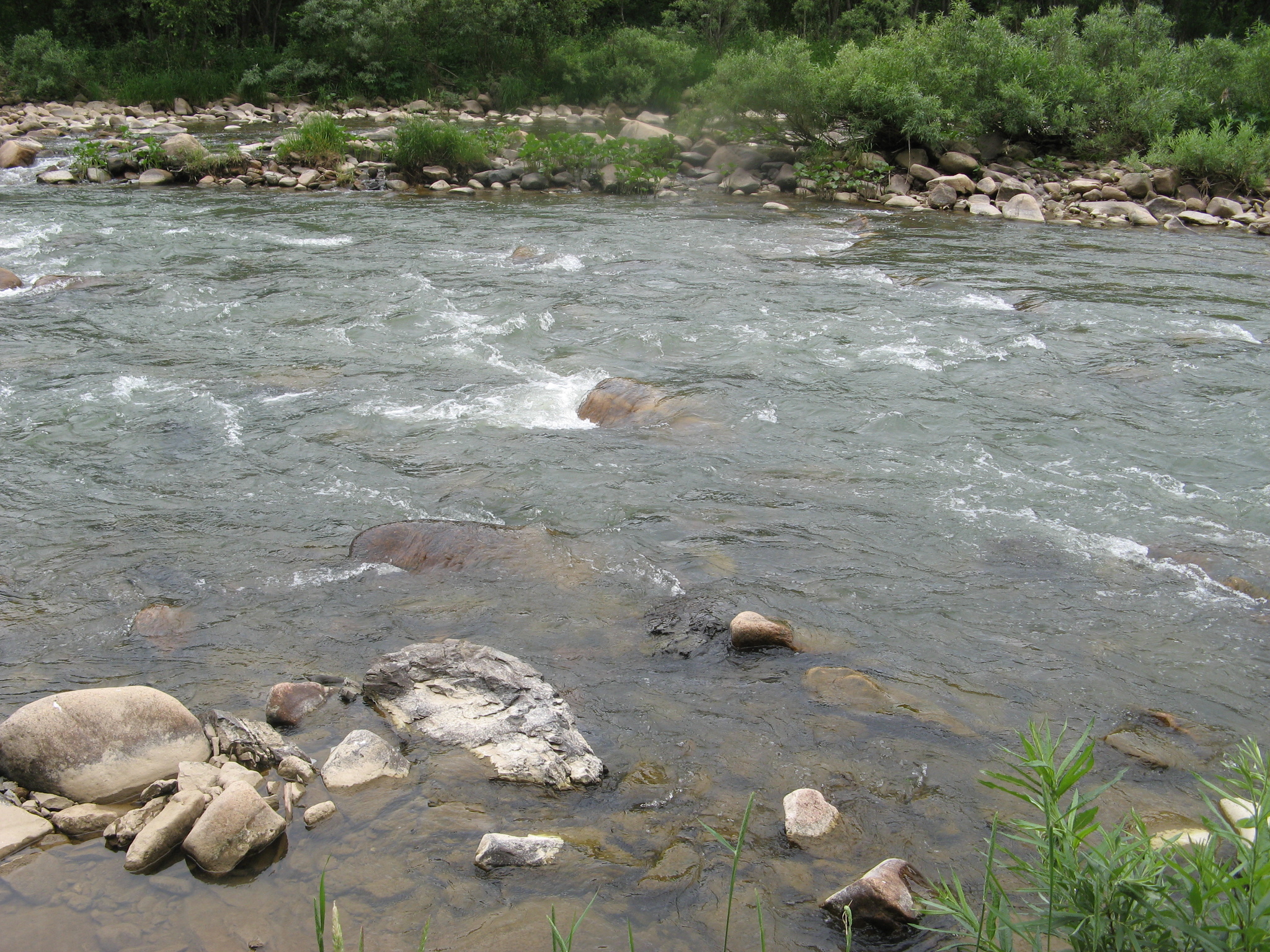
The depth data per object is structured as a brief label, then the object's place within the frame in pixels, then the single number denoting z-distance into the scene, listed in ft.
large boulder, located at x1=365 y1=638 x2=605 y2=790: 12.91
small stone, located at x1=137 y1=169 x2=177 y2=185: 62.13
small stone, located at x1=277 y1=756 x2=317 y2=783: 12.60
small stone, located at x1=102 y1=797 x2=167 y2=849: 11.36
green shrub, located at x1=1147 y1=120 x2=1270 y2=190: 59.26
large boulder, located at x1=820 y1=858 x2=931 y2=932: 10.21
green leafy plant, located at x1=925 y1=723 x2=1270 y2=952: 6.57
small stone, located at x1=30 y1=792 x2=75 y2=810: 12.06
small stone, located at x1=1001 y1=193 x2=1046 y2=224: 56.70
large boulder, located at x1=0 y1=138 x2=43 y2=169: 64.95
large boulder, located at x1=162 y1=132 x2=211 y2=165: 63.41
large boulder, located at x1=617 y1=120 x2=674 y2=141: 76.28
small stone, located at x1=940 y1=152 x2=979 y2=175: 64.03
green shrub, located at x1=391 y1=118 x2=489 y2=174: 67.10
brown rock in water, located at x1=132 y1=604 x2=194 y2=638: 16.08
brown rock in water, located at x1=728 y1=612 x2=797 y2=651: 15.89
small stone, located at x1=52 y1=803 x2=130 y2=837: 11.64
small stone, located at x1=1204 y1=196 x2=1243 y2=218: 55.98
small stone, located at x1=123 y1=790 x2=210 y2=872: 11.02
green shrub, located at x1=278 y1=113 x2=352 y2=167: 67.72
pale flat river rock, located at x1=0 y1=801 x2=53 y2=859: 11.18
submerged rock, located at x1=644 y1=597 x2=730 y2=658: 15.99
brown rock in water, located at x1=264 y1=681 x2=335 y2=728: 13.82
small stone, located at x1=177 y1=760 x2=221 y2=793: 11.99
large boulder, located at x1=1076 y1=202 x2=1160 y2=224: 56.24
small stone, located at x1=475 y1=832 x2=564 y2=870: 11.19
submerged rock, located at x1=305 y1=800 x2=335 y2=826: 11.86
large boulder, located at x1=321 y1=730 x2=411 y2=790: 12.57
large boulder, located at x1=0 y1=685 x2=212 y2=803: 12.37
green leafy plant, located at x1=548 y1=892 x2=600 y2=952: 6.80
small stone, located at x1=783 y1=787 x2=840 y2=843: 11.73
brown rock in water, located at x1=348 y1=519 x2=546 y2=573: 18.44
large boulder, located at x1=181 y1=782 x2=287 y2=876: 11.02
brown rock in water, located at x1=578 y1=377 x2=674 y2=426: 25.76
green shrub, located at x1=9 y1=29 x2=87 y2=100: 101.19
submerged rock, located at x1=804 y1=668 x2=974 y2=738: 14.19
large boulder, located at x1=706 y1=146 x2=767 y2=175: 69.05
